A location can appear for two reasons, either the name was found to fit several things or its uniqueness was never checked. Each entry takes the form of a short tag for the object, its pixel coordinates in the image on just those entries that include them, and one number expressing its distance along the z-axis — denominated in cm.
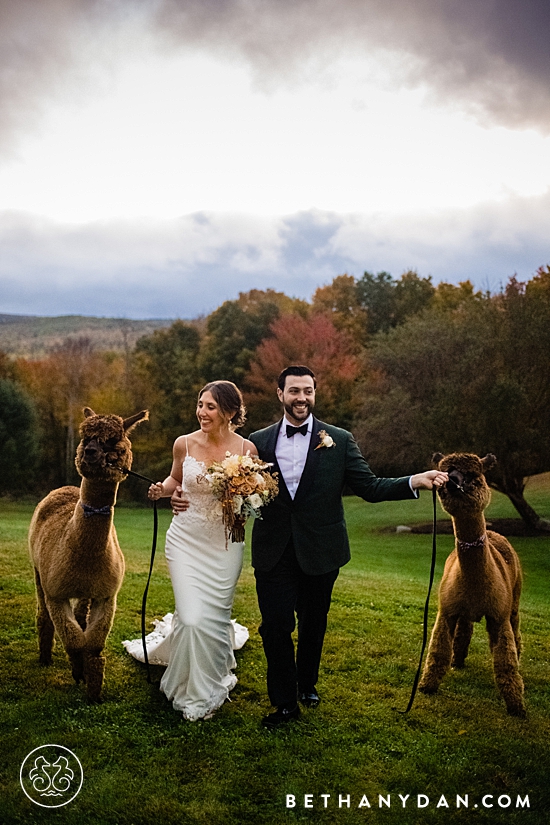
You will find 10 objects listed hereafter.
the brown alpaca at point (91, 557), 471
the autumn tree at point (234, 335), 3350
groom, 479
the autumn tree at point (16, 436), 3066
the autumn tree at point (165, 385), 3319
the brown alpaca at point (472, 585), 483
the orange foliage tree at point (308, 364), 2923
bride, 489
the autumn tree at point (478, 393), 1886
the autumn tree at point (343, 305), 3631
